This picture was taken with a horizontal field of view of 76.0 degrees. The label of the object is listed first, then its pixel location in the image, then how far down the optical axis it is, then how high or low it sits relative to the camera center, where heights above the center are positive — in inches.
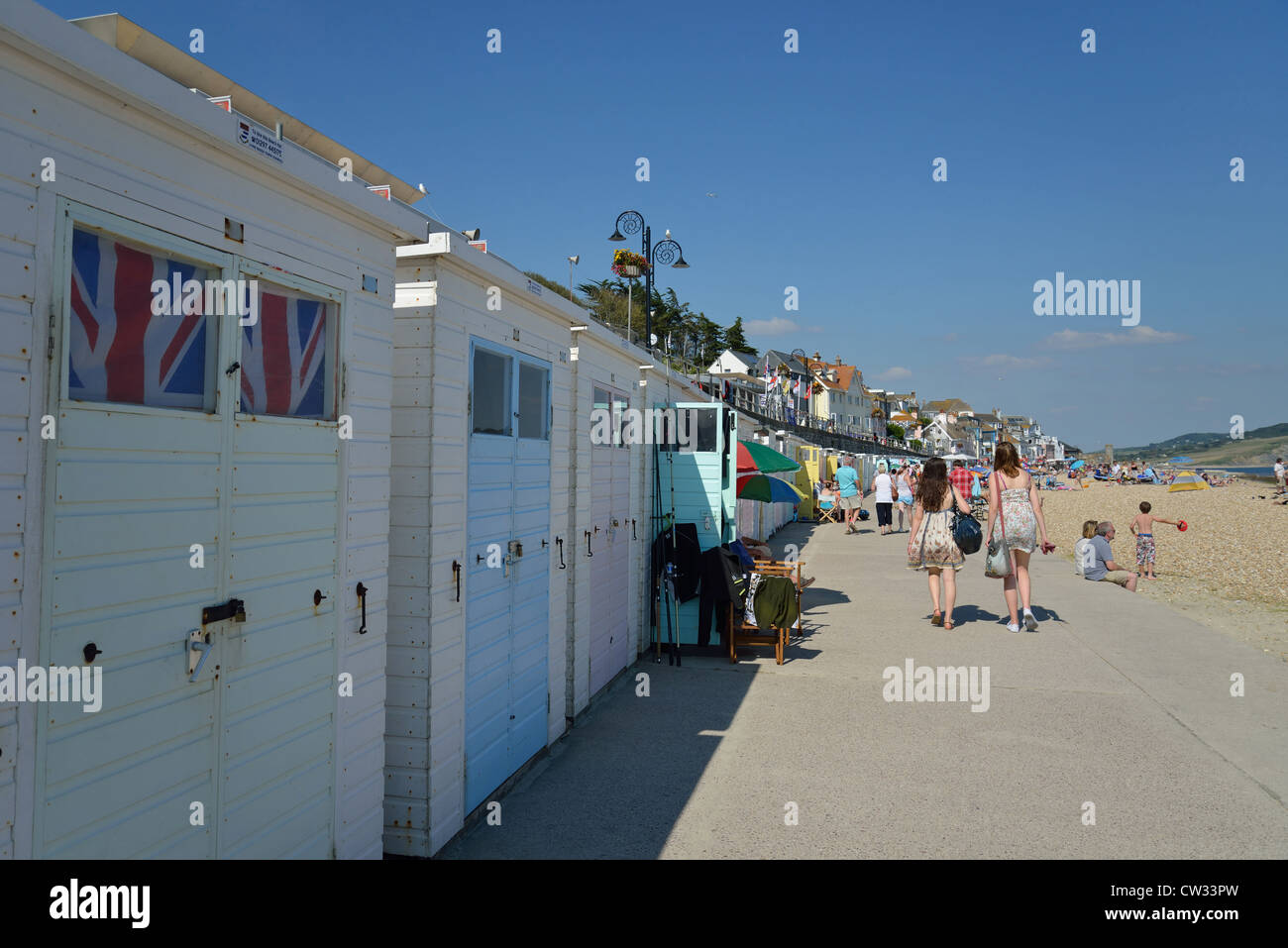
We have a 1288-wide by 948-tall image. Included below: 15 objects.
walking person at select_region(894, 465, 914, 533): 840.3 -8.1
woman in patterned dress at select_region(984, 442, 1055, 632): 362.3 -10.8
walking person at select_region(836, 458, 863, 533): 864.2 -4.4
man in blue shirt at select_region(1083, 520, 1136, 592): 517.7 -48.0
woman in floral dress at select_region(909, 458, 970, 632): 378.6 -20.7
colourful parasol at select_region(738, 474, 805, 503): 390.9 -2.2
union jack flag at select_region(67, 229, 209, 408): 92.4 +17.9
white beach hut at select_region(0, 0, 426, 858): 85.4 +2.3
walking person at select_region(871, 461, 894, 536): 845.8 -13.3
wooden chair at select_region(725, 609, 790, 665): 326.0 -61.6
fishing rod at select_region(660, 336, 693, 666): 333.3 -38.5
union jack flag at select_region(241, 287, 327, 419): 119.5 +19.3
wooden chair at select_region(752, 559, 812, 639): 364.2 -37.4
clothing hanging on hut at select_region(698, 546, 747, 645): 328.5 -41.3
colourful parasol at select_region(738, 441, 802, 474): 389.7 +13.1
